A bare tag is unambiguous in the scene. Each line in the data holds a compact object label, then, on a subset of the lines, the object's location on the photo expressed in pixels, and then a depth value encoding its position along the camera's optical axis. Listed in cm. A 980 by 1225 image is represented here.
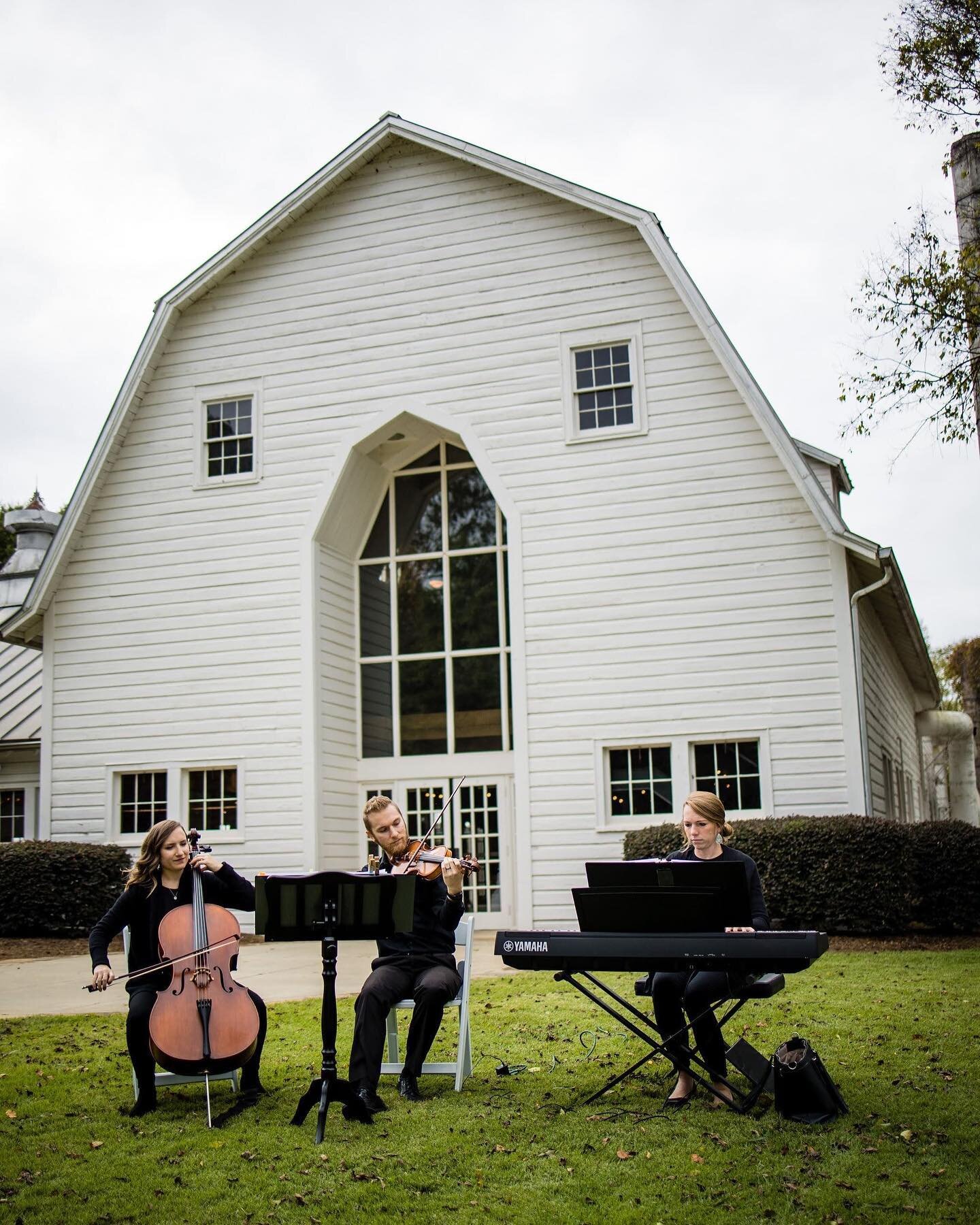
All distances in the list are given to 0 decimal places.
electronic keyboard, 532
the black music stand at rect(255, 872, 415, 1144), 558
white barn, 1406
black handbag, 539
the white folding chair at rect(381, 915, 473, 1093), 630
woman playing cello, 605
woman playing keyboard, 576
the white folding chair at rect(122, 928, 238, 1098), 622
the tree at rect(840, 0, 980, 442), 1080
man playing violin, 596
